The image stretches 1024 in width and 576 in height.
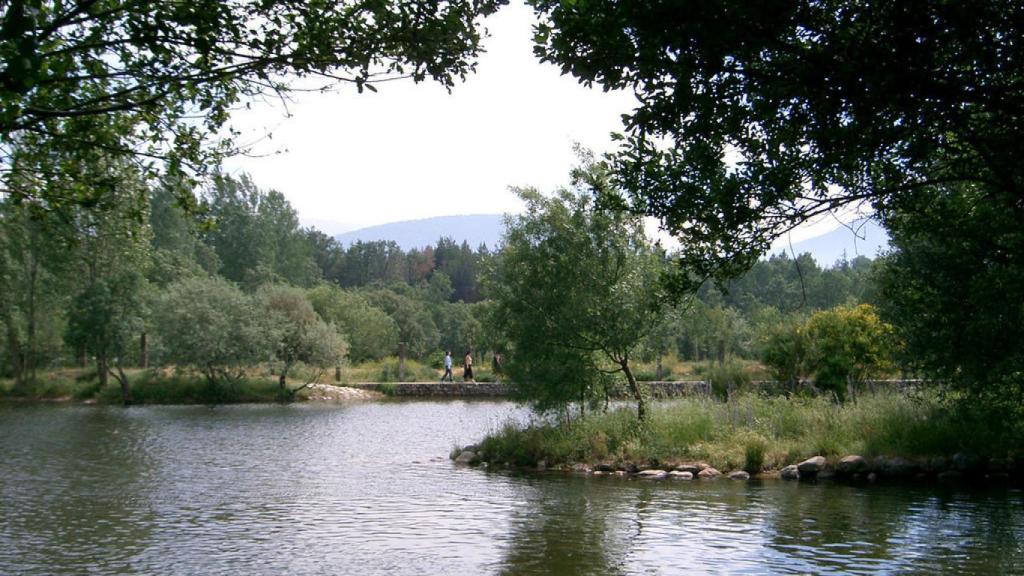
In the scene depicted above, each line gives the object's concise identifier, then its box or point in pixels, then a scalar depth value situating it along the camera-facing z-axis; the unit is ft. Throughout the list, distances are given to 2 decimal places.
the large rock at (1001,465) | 61.16
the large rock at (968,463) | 61.82
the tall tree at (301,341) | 149.21
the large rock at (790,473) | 64.03
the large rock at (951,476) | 61.26
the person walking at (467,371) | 161.58
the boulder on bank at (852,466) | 63.26
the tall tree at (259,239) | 312.09
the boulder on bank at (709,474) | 65.48
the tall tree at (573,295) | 70.38
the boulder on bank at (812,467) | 63.82
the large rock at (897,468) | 62.75
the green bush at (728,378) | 116.21
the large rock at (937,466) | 62.44
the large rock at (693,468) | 66.69
